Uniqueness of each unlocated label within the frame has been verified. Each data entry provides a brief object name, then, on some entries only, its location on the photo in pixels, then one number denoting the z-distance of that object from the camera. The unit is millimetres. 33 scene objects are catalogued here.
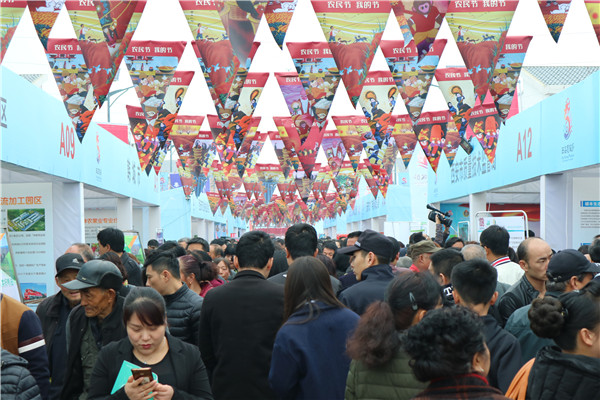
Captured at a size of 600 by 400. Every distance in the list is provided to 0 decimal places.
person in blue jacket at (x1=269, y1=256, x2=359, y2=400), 3240
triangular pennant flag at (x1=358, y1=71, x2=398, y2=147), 11969
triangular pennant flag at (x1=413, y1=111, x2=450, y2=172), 12977
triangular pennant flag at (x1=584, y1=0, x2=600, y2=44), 7984
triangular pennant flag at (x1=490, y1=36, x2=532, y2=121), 9578
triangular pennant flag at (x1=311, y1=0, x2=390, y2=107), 8719
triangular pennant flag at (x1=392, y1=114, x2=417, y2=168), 15438
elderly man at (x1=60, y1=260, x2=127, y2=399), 3803
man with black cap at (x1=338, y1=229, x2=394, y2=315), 4387
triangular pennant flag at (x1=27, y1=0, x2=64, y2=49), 8070
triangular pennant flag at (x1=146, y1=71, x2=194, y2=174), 11180
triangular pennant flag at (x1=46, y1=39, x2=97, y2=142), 9430
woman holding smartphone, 3189
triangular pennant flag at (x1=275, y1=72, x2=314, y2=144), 12172
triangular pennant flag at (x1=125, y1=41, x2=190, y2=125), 10102
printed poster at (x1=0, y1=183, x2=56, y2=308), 10883
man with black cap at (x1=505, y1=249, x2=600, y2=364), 4297
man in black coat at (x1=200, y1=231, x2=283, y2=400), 3896
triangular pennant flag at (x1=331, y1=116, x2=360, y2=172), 15391
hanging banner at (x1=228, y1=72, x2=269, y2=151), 12227
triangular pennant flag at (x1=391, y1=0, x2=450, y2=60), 8531
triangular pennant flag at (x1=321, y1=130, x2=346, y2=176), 17672
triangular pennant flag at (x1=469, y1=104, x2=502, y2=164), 12156
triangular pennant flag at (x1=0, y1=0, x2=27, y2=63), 7887
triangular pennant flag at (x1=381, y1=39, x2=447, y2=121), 10344
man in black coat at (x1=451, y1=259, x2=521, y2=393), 3277
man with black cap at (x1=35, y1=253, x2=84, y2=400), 4277
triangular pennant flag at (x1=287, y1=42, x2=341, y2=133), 10070
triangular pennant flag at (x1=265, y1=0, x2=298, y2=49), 8344
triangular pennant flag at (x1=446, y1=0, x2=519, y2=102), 8734
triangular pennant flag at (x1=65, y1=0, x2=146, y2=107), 8266
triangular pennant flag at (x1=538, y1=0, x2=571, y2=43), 8117
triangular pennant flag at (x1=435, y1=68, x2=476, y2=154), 10969
